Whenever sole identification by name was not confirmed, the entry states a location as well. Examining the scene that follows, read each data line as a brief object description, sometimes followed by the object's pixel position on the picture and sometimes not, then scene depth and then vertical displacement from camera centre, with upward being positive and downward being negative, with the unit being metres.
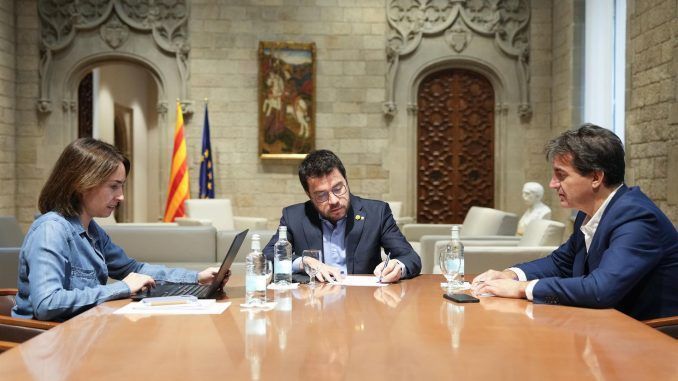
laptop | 2.84 -0.43
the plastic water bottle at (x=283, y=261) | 3.17 -0.35
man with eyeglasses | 3.60 -0.22
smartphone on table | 2.73 -0.43
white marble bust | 7.88 -0.27
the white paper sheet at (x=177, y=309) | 2.51 -0.44
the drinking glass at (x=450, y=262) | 2.91 -0.31
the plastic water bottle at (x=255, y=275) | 2.64 -0.33
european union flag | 10.89 +0.13
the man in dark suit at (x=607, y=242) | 2.64 -0.22
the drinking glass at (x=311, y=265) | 3.22 -0.37
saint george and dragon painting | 11.26 +1.15
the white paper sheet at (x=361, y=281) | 3.20 -0.44
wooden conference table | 1.76 -0.44
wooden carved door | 11.59 +0.81
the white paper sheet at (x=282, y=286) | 3.09 -0.44
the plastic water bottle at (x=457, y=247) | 2.91 -0.26
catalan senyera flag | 10.52 -0.04
